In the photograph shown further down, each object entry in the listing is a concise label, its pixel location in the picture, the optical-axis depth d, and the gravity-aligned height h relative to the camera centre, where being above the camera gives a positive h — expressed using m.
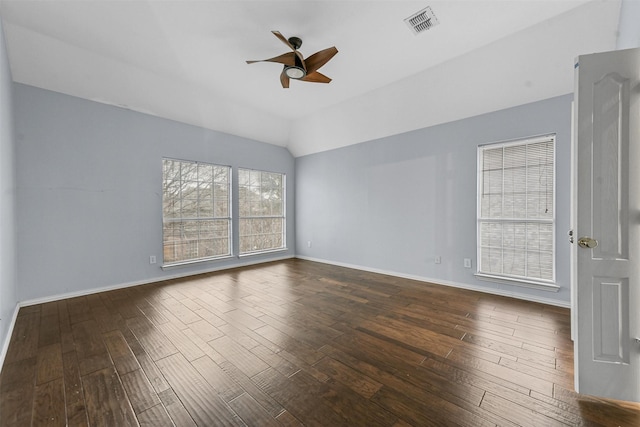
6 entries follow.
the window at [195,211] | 4.46 +0.04
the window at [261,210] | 5.51 +0.06
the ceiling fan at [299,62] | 2.64 +1.66
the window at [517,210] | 3.26 +0.02
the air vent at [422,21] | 2.46 +1.93
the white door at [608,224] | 1.52 -0.08
